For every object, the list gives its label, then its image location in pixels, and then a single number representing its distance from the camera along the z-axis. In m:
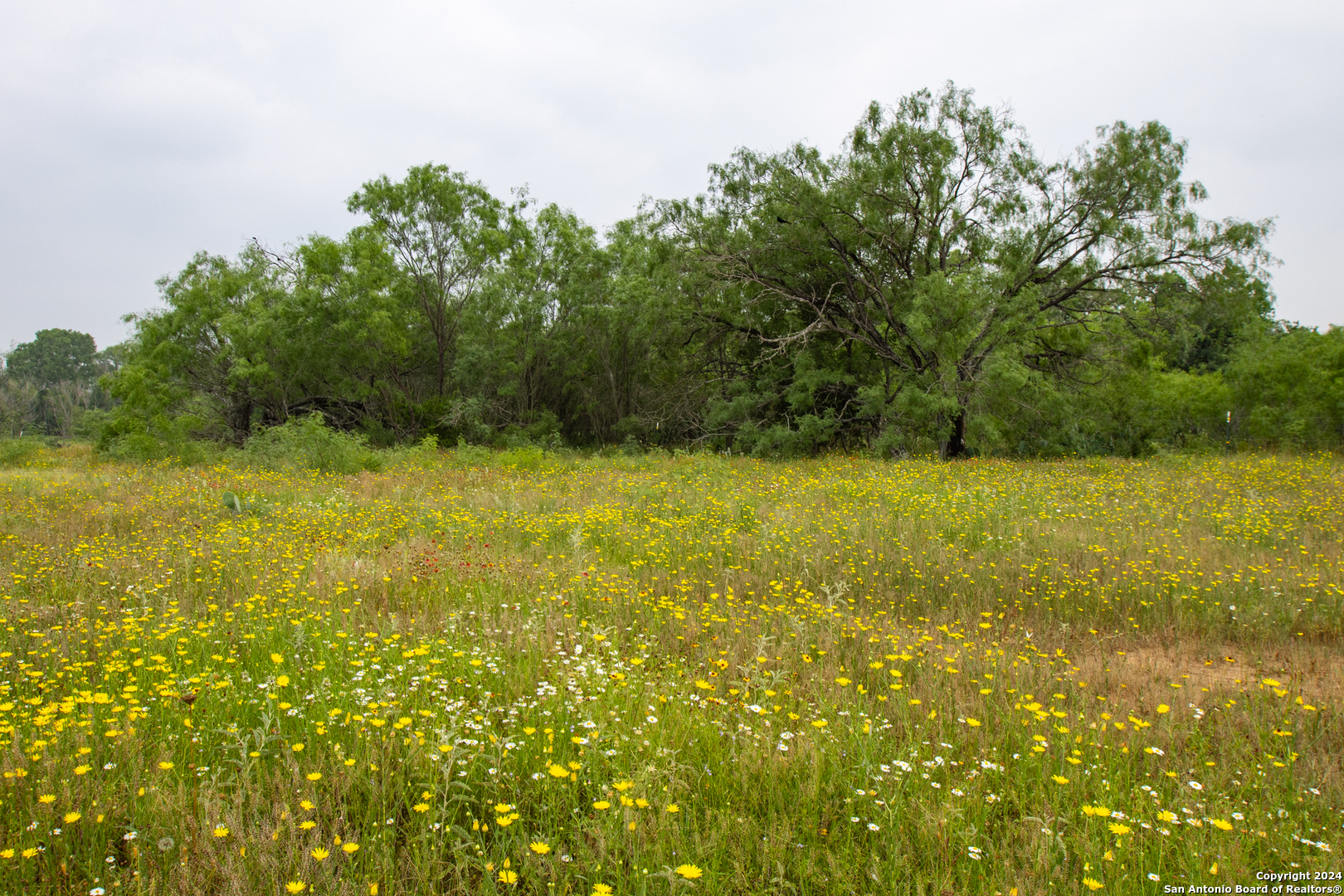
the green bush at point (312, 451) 16.23
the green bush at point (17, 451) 21.95
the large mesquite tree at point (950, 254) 17.42
